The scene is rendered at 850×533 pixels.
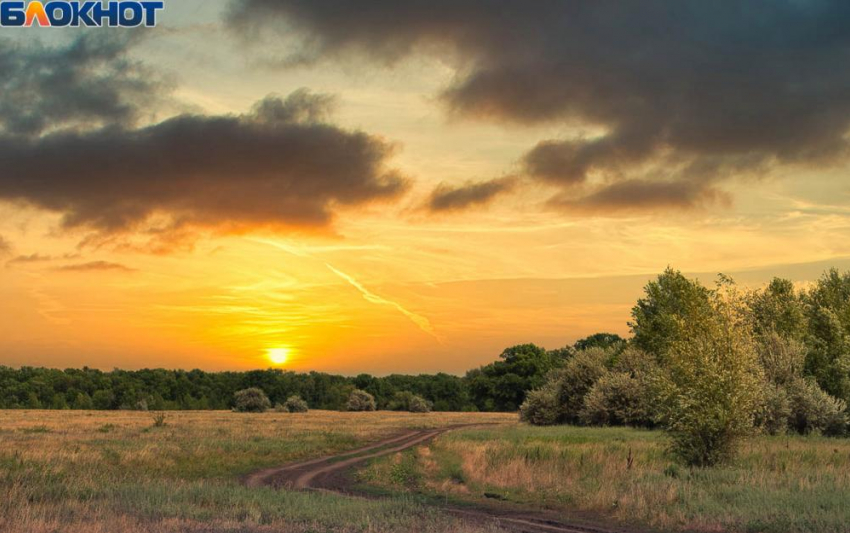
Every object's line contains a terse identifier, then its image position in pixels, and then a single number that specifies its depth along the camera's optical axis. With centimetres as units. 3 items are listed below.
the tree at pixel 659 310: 8731
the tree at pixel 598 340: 16800
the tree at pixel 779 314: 7619
